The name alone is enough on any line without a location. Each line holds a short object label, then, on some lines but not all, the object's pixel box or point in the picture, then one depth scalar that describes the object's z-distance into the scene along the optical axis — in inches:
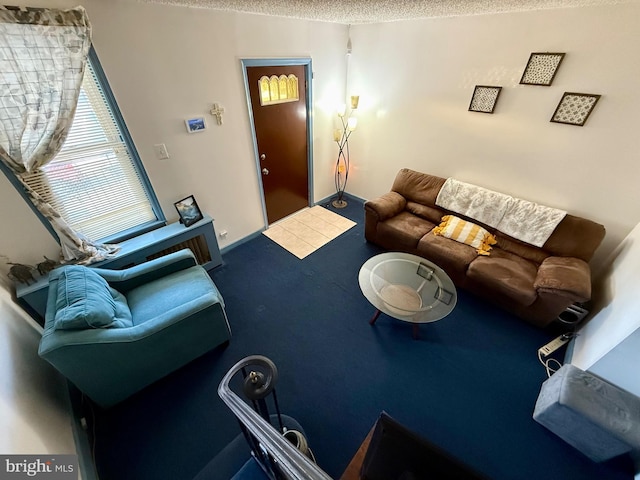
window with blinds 76.8
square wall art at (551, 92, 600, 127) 82.3
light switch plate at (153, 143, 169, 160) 91.9
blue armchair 58.8
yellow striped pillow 105.7
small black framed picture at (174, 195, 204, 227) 101.3
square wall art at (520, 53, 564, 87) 84.0
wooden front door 113.3
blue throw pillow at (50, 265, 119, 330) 58.6
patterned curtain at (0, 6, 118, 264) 61.5
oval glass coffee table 80.5
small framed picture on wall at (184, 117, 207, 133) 95.4
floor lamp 143.0
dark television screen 32.2
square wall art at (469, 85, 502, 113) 99.4
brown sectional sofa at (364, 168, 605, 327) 83.7
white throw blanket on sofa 96.7
